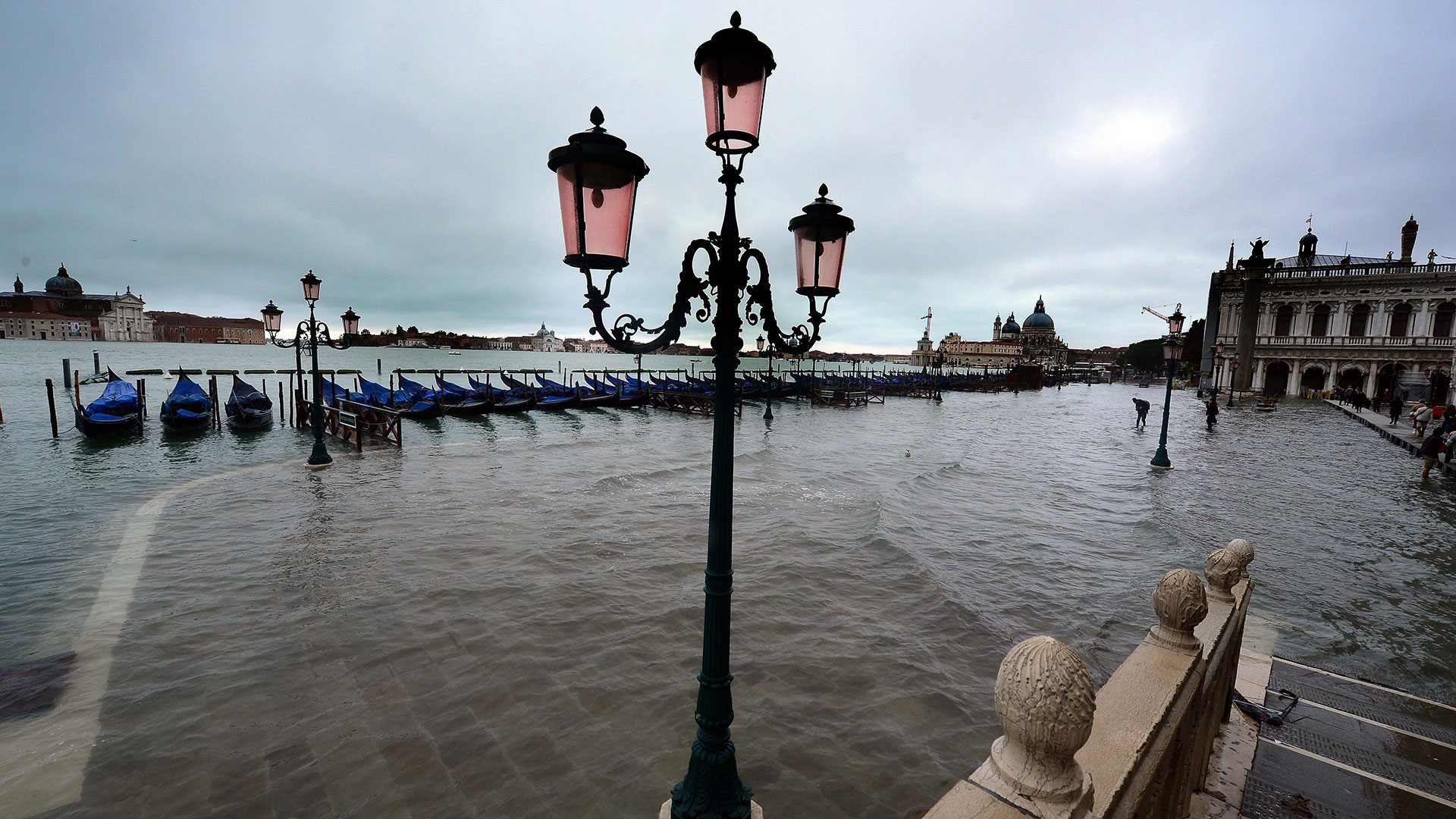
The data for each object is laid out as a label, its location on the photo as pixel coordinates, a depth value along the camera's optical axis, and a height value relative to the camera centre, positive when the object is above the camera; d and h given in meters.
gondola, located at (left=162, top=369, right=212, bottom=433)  21.83 -2.20
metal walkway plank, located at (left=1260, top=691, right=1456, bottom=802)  3.85 -2.57
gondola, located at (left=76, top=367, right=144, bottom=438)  20.17 -2.36
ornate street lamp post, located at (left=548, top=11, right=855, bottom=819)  2.60 +0.48
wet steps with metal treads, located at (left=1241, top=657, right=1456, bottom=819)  3.54 -2.56
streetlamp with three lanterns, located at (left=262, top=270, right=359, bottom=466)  14.16 +0.39
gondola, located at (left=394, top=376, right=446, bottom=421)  28.56 -2.31
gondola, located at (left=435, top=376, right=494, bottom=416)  30.67 -2.24
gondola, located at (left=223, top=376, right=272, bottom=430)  23.25 -2.27
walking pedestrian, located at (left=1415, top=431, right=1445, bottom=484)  14.63 -1.59
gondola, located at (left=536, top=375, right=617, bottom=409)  35.88 -2.07
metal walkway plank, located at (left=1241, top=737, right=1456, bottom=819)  3.47 -2.53
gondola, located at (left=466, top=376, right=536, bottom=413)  32.19 -2.23
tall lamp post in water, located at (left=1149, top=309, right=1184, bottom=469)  17.01 +0.85
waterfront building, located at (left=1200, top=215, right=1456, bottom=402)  39.88 +4.71
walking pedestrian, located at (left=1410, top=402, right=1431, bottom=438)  21.59 -1.19
